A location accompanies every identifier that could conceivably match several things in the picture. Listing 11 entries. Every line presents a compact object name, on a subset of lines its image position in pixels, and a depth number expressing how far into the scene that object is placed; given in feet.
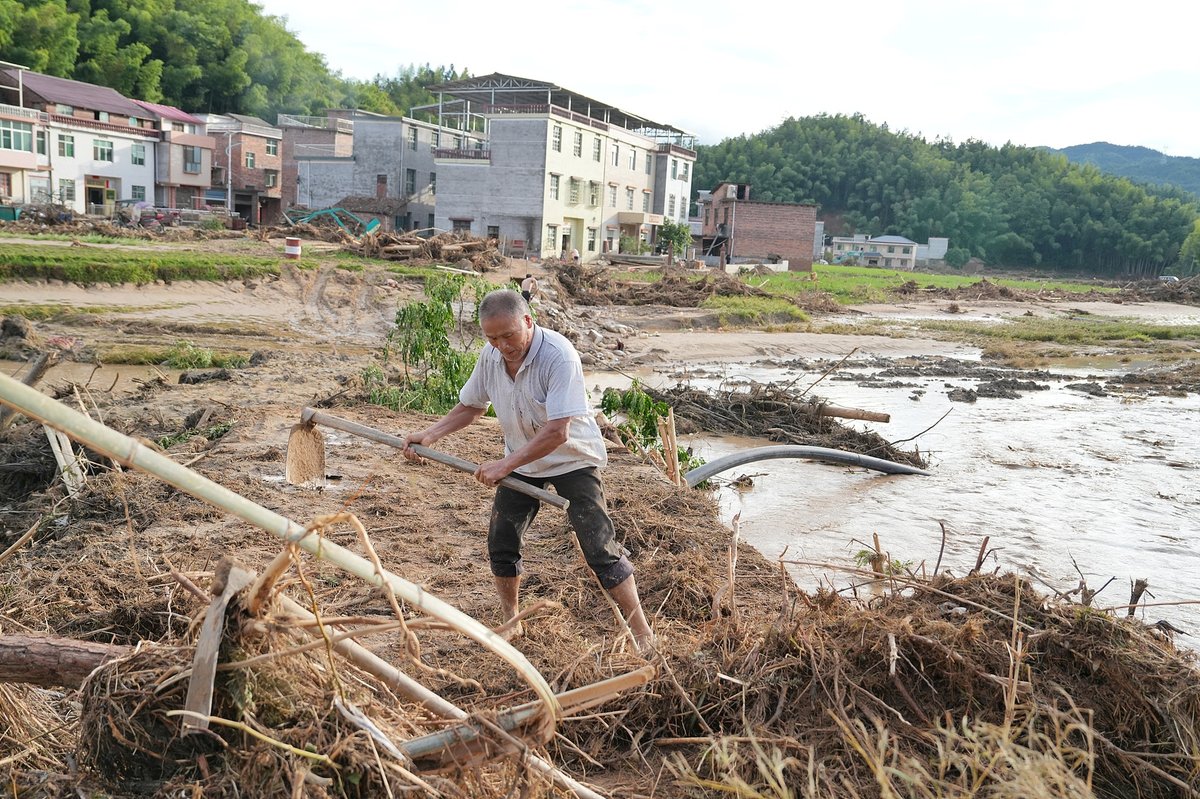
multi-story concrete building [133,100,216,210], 162.30
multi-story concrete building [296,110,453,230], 150.61
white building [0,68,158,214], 134.72
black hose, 26.91
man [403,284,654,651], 13.08
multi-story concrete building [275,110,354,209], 176.55
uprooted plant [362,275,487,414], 33.58
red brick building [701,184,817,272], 175.11
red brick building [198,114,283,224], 170.81
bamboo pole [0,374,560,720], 6.06
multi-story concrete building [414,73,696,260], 131.13
